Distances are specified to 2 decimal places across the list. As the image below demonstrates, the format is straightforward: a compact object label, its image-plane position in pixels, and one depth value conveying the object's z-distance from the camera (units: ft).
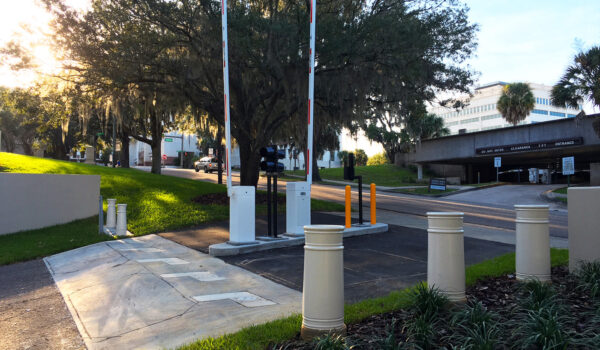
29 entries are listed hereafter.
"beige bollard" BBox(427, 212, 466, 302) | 14.60
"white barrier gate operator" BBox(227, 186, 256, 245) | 30.73
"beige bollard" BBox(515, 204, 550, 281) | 17.79
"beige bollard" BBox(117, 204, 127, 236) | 41.13
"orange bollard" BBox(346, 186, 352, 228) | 36.06
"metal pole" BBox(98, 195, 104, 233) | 40.01
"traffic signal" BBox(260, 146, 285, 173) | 32.32
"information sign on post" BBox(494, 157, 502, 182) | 105.79
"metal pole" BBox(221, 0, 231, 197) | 30.42
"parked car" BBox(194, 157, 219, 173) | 141.90
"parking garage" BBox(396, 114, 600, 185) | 101.08
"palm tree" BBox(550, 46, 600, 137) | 78.43
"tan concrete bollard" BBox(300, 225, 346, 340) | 12.51
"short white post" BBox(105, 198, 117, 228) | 44.62
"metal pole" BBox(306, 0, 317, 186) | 33.30
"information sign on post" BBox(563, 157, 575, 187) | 77.77
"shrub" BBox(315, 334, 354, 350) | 11.18
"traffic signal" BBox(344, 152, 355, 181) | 38.75
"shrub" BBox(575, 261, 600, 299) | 15.62
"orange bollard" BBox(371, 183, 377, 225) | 38.88
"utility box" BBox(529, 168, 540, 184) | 162.30
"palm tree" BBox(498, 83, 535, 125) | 143.02
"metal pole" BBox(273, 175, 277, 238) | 32.60
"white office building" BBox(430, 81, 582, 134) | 356.79
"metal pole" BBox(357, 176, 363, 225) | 39.40
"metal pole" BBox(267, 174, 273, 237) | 31.77
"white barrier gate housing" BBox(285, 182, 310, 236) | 33.81
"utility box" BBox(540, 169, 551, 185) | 140.15
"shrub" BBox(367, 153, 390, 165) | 247.31
